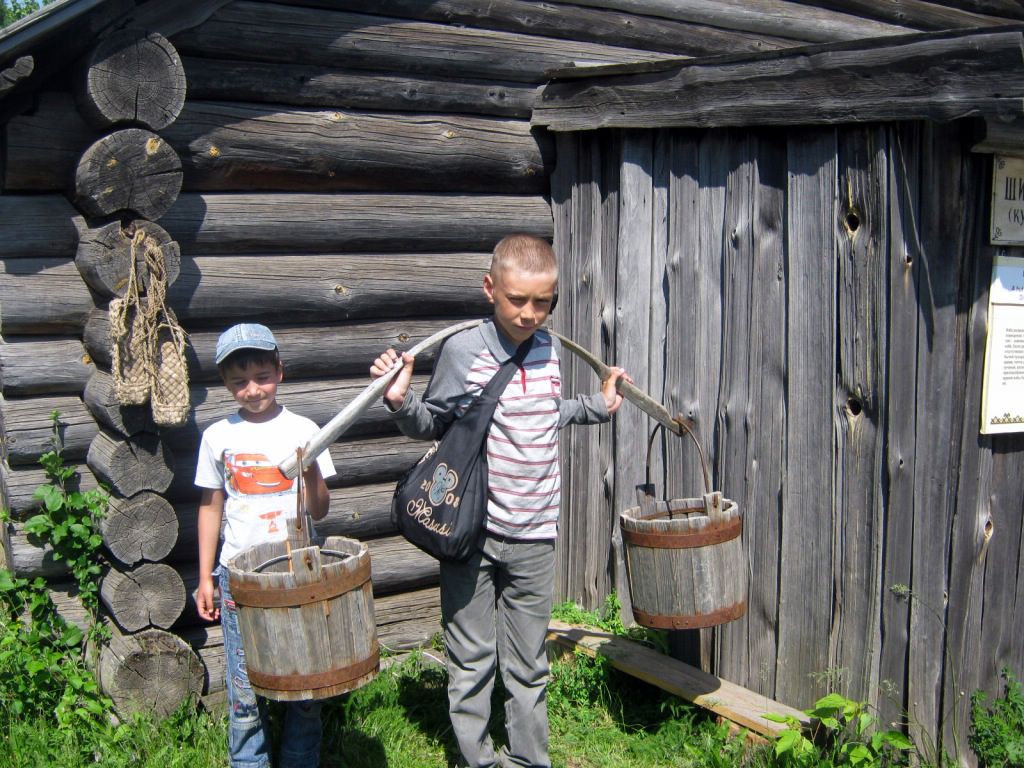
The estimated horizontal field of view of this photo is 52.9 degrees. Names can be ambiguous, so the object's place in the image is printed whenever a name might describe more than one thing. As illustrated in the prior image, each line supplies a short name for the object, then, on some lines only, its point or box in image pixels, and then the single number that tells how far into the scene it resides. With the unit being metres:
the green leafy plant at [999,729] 3.69
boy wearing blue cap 3.58
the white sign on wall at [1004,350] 3.65
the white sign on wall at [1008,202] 3.58
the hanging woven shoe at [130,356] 3.81
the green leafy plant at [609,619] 4.86
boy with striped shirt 3.50
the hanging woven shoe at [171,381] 3.87
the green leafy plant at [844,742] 3.66
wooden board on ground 4.05
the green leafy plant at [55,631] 4.01
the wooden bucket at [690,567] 3.81
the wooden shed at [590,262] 3.65
